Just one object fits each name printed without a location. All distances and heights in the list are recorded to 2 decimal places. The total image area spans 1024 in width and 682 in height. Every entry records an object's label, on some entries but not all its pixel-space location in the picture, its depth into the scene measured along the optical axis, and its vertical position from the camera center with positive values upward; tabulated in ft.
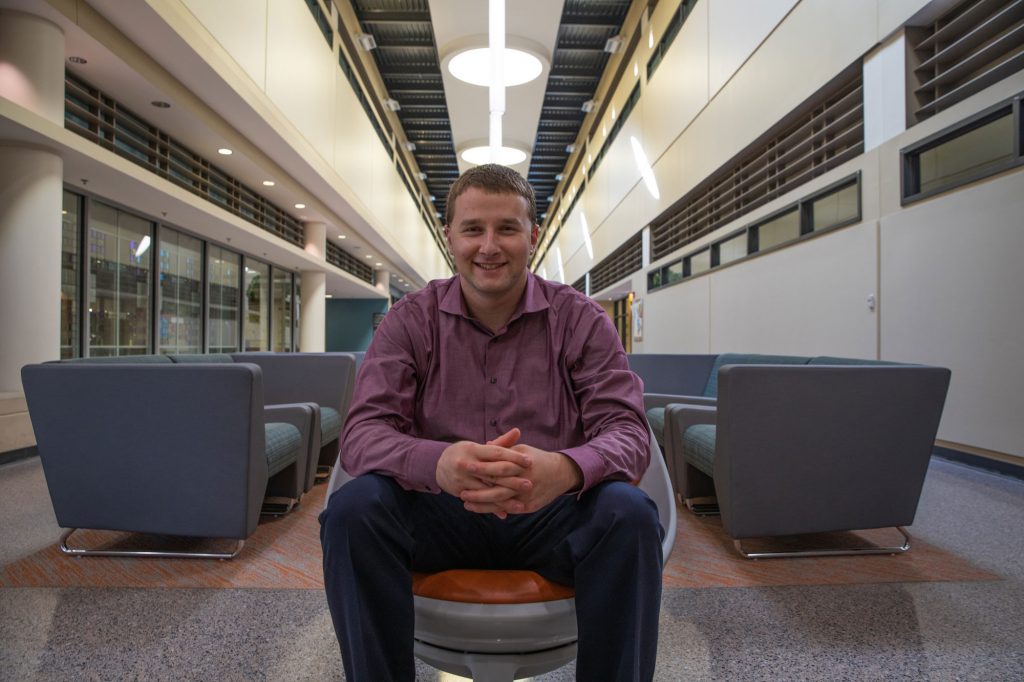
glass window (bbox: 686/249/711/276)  25.61 +3.93
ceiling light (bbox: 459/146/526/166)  45.02 +15.67
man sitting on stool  3.18 -0.77
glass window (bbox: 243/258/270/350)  31.48 +2.00
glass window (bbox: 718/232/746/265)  21.97 +3.93
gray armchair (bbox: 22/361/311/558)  7.06 -1.39
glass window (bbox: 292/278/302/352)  37.96 +2.17
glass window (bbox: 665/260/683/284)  29.58 +3.93
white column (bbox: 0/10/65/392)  12.93 +3.26
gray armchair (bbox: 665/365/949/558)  7.06 -1.35
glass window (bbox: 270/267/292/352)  35.40 +1.86
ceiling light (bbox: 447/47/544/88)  29.63 +15.44
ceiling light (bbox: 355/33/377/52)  33.53 +18.82
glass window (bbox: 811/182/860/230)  14.70 +3.88
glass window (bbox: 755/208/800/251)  17.94 +3.94
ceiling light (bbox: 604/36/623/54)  35.04 +19.38
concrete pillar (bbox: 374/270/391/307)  56.83 +6.22
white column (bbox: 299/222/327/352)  35.42 +2.77
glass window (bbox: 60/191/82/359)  17.54 +2.12
